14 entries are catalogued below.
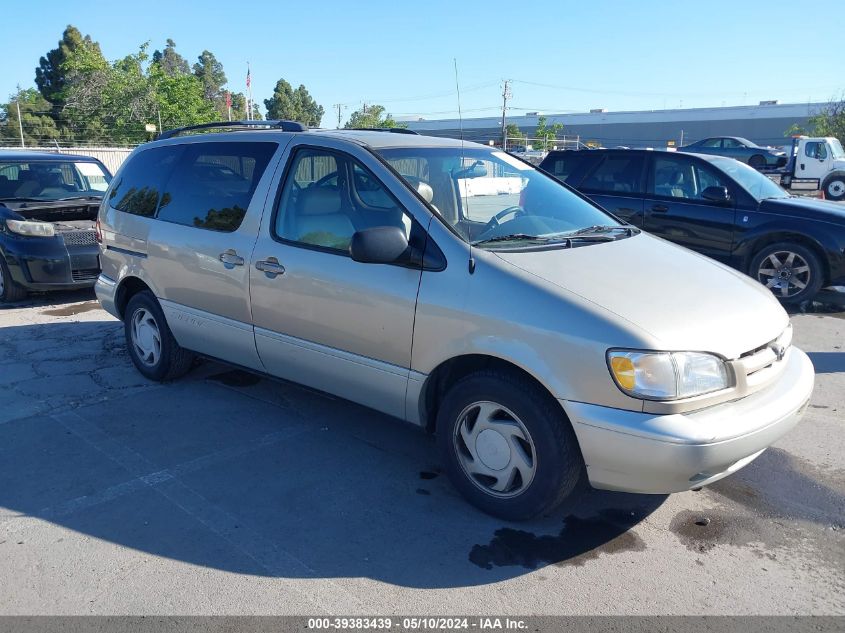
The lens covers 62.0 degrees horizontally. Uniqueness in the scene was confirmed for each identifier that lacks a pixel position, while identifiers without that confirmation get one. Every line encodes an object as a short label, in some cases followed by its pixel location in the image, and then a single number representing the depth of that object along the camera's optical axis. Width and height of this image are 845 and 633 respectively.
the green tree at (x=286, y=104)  71.91
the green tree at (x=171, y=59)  84.38
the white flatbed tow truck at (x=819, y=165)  24.28
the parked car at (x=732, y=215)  8.02
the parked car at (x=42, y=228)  7.88
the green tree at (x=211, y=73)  86.12
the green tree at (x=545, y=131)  45.06
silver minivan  3.01
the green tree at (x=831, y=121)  36.78
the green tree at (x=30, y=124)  39.12
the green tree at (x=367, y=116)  50.37
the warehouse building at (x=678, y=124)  61.00
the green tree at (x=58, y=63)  56.41
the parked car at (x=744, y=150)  29.16
